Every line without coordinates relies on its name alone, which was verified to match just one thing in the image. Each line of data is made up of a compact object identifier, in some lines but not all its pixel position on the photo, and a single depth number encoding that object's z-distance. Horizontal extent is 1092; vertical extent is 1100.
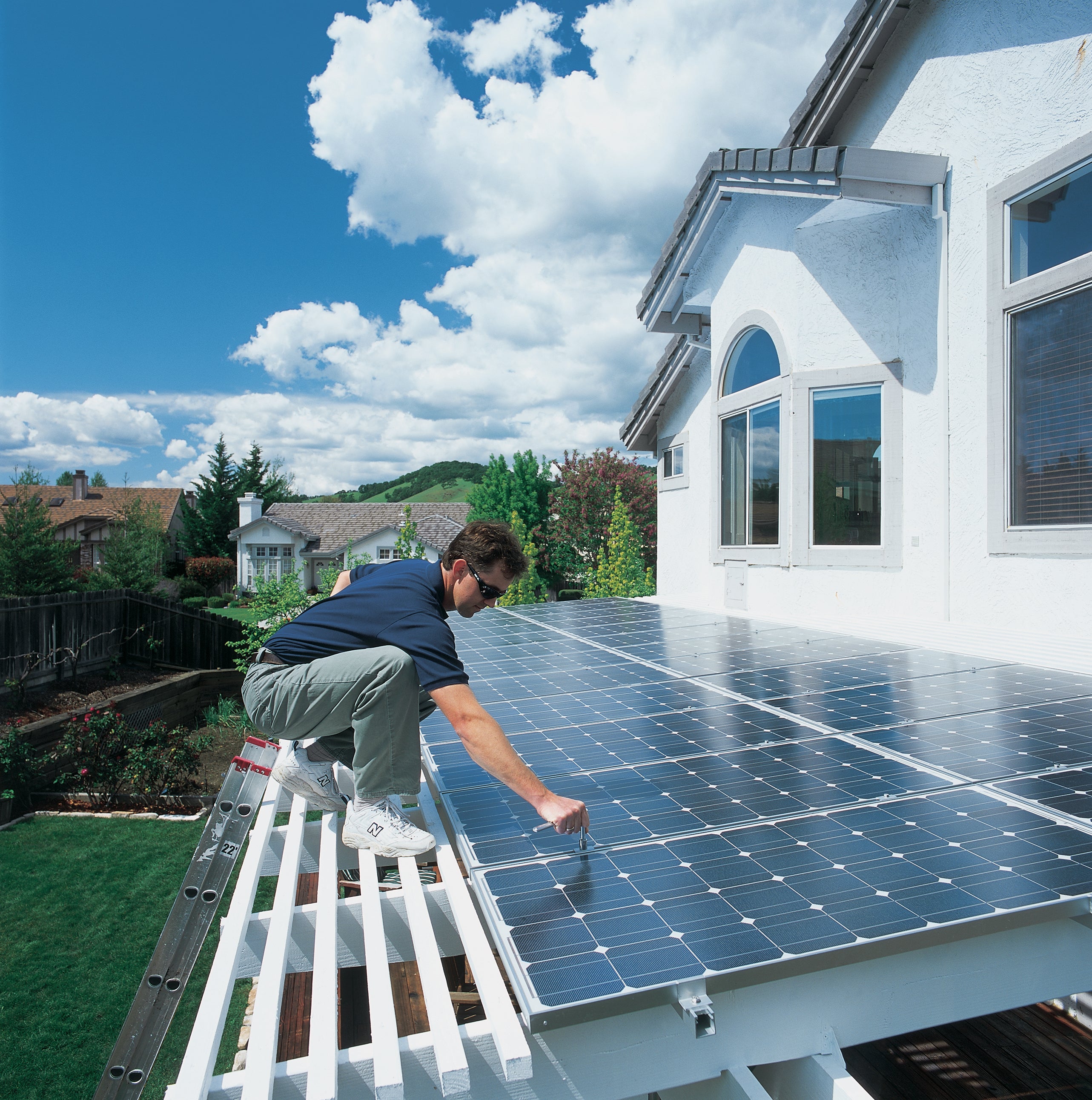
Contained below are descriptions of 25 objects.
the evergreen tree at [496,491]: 48.12
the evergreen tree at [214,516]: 58.06
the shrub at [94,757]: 10.94
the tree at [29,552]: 27.50
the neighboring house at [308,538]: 54.22
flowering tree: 42.25
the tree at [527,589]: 24.34
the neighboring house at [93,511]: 54.69
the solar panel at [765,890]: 2.10
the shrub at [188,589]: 48.19
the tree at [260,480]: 61.62
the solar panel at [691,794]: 2.96
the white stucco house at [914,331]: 6.35
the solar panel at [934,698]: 4.40
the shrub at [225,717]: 15.95
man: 3.14
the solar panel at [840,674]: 5.25
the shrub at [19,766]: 10.22
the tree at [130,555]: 34.50
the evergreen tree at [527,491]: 48.38
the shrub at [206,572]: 51.25
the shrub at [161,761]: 11.08
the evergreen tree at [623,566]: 20.44
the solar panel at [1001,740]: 3.51
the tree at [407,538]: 18.58
